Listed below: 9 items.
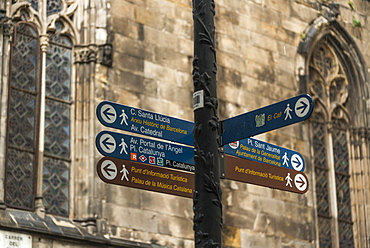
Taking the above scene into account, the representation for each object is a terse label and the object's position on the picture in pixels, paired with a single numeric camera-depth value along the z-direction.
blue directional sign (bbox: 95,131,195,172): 7.25
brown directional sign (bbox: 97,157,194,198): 7.21
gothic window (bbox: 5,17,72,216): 12.34
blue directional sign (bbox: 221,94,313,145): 6.86
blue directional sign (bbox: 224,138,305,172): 7.50
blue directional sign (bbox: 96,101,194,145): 7.22
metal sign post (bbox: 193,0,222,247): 6.44
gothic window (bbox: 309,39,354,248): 16.23
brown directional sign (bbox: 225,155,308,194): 7.28
